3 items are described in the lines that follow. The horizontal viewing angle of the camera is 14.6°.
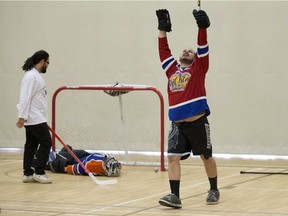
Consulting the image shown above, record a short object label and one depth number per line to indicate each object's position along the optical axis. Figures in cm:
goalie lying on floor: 1429
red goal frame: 1523
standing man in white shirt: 1324
